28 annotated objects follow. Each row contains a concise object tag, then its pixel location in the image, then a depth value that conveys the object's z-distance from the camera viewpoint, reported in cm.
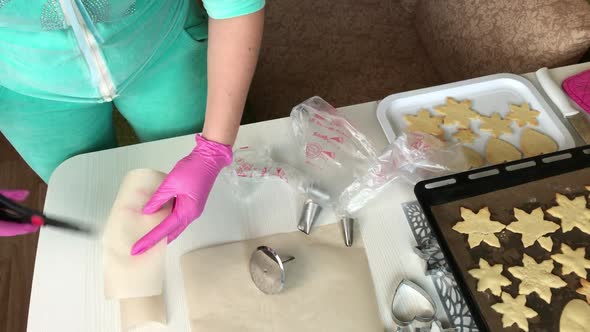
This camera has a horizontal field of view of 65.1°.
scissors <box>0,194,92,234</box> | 61
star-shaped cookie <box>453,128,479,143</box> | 88
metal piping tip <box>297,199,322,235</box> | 76
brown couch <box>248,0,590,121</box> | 109
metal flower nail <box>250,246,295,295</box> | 69
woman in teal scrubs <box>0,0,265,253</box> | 70
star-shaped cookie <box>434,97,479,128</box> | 91
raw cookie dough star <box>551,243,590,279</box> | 72
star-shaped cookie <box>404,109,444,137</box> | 90
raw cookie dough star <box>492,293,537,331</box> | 67
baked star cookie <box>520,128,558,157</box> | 87
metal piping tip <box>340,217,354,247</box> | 75
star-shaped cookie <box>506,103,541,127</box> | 91
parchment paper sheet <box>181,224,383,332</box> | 68
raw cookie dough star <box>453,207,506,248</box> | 74
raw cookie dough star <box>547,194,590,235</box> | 76
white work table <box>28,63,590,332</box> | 69
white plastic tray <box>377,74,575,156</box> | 90
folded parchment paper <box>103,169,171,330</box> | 65
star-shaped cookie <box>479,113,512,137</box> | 89
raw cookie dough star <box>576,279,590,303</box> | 70
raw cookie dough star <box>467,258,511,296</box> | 69
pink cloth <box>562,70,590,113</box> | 89
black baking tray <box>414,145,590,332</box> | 74
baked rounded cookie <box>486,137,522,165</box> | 86
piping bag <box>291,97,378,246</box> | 79
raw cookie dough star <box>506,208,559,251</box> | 74
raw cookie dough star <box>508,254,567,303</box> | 70
